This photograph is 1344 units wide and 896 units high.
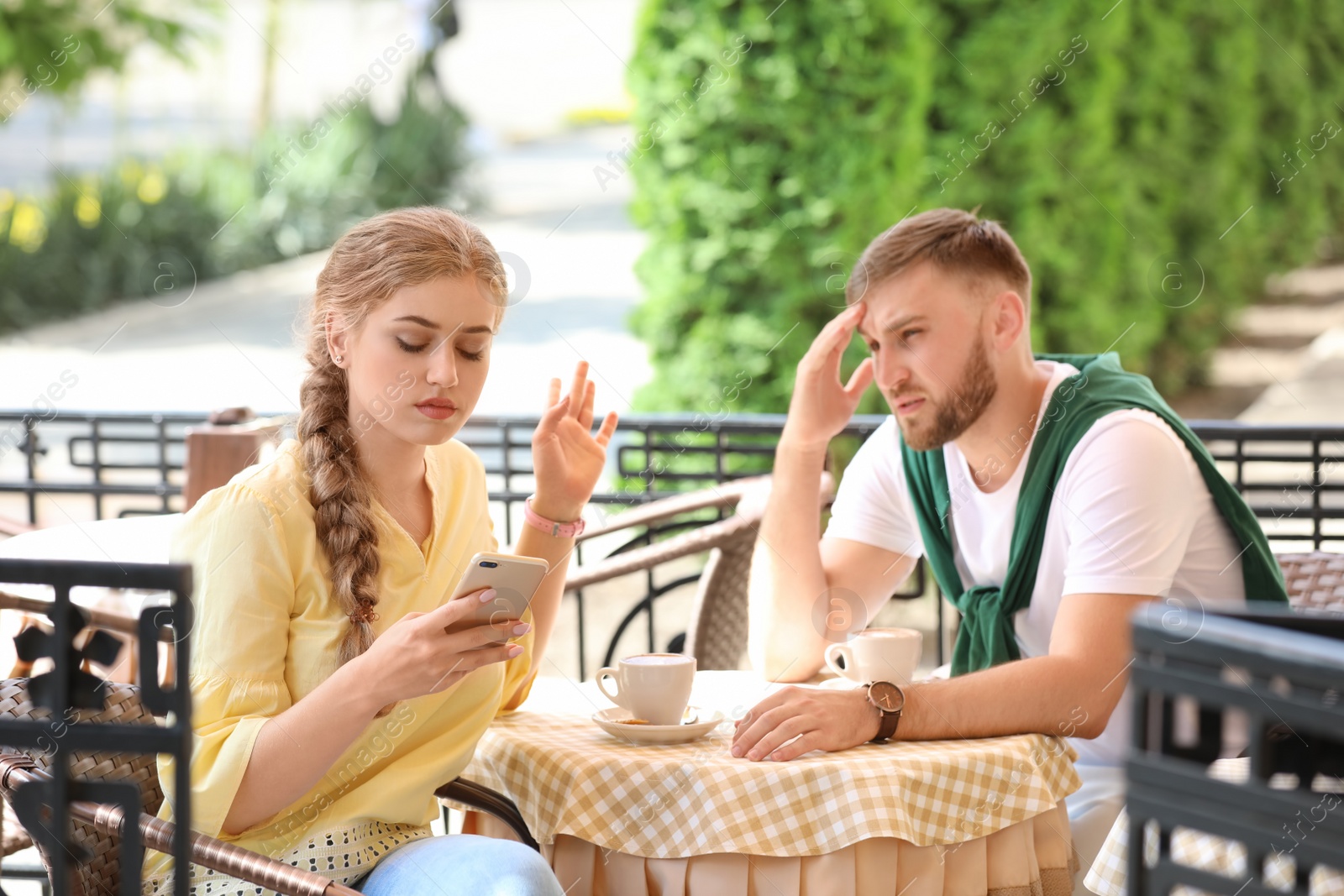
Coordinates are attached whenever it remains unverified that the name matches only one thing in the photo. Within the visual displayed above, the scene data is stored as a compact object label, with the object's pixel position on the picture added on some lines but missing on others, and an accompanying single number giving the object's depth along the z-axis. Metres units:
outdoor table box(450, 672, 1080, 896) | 3.76
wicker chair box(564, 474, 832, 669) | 6.67
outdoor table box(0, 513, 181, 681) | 6.14
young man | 4.73
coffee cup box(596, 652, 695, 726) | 4.37
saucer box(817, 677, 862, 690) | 4.84
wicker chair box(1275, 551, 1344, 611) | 5.49
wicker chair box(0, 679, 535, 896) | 3.48
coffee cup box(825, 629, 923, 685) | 4.77
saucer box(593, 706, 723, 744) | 4.22
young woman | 3.74
